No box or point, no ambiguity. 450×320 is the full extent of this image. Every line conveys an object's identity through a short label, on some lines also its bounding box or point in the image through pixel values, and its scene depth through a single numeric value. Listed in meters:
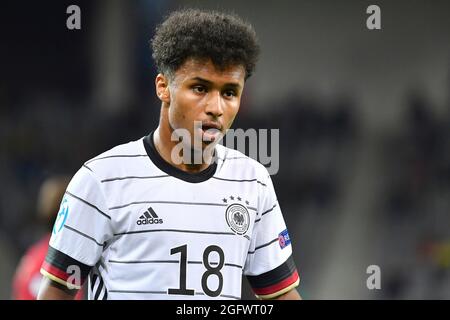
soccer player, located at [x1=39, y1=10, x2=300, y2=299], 4.16
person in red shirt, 7.50
